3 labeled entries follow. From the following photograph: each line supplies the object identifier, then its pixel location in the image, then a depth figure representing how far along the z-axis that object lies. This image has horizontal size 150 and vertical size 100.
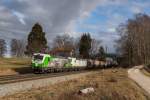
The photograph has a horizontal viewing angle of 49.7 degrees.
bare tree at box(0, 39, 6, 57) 80.66
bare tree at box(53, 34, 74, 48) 81.79
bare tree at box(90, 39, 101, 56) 89.86
